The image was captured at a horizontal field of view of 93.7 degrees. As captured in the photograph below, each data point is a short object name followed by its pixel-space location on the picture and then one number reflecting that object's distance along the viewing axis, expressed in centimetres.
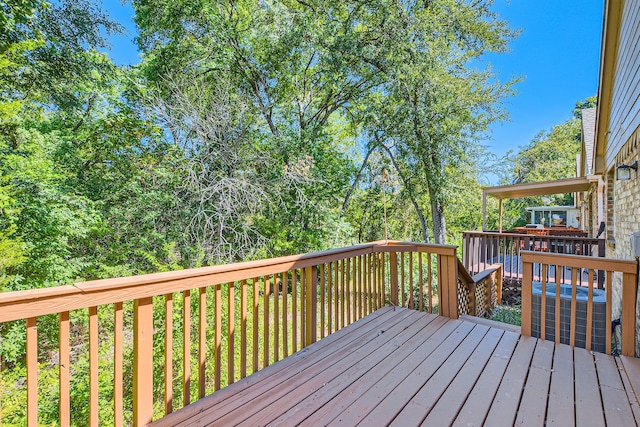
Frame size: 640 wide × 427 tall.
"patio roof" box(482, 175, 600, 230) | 731
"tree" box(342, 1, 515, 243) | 797
